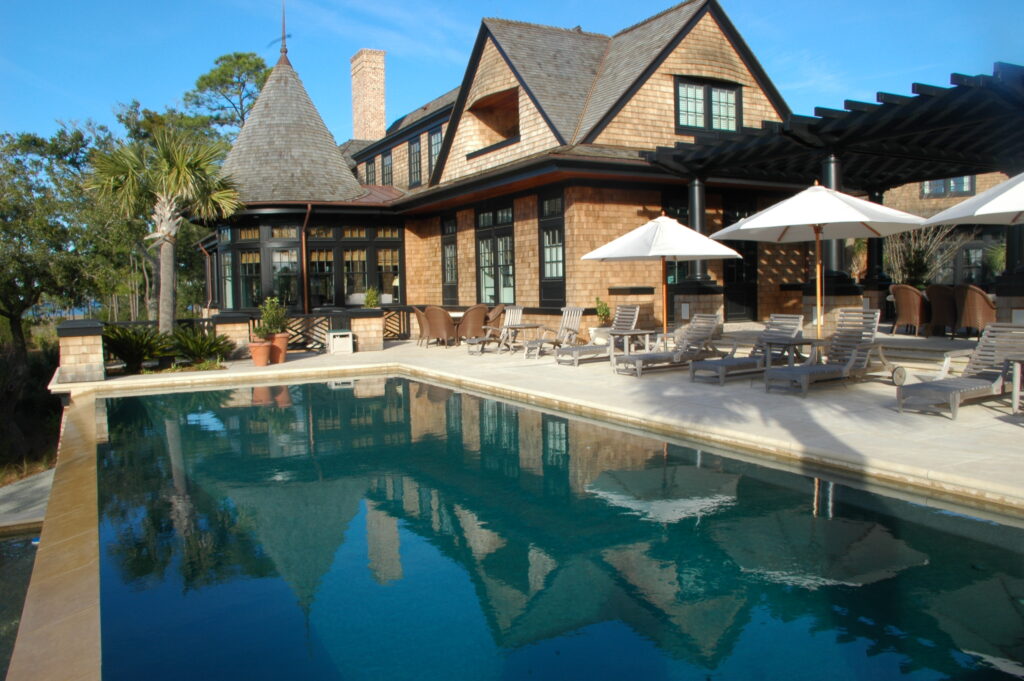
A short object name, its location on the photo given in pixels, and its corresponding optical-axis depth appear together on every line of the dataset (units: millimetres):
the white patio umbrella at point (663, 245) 11641
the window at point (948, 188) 26438
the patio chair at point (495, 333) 15781
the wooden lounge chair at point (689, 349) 11414
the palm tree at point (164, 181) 15273
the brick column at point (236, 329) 15844
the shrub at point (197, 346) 14648
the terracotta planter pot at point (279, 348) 14953
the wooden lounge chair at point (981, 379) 7604
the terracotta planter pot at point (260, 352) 14469
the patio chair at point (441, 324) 17047
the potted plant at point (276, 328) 15016
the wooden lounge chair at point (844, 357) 9219
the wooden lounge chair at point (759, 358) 10352
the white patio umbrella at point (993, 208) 7621
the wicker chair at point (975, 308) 11359
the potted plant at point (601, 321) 15281
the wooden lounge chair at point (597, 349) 13008
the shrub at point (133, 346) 13945
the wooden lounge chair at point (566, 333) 14360
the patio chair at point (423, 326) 17516
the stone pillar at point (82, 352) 12633
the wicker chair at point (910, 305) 12883
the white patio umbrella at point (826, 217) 9430
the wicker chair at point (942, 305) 12227
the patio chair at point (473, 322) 16375
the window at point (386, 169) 24969
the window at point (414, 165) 22859
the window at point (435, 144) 21781
